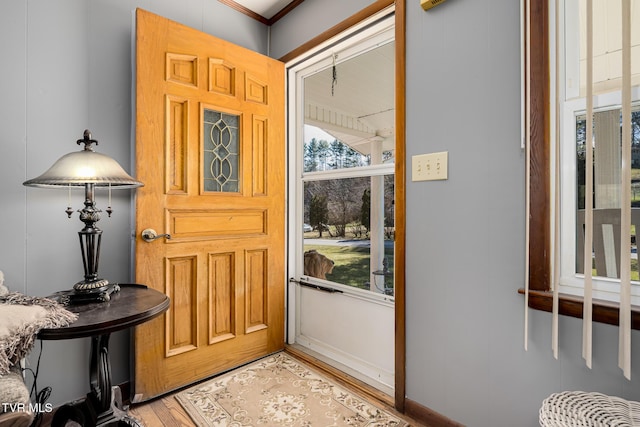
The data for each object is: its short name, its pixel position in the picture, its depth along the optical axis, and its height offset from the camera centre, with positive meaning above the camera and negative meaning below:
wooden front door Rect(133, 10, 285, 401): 1.76 +0.07
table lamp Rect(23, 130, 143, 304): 1.32 +0.12
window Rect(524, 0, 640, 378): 1.12 +0.19
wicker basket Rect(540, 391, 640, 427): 0.96 -0.60
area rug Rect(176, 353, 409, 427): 1.61 -1.00
